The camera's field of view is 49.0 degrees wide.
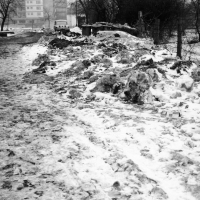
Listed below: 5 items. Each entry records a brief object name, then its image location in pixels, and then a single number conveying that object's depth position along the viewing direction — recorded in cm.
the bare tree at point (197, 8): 1896
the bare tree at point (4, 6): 3556
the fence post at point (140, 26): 1308
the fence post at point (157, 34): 1093
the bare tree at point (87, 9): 2587
